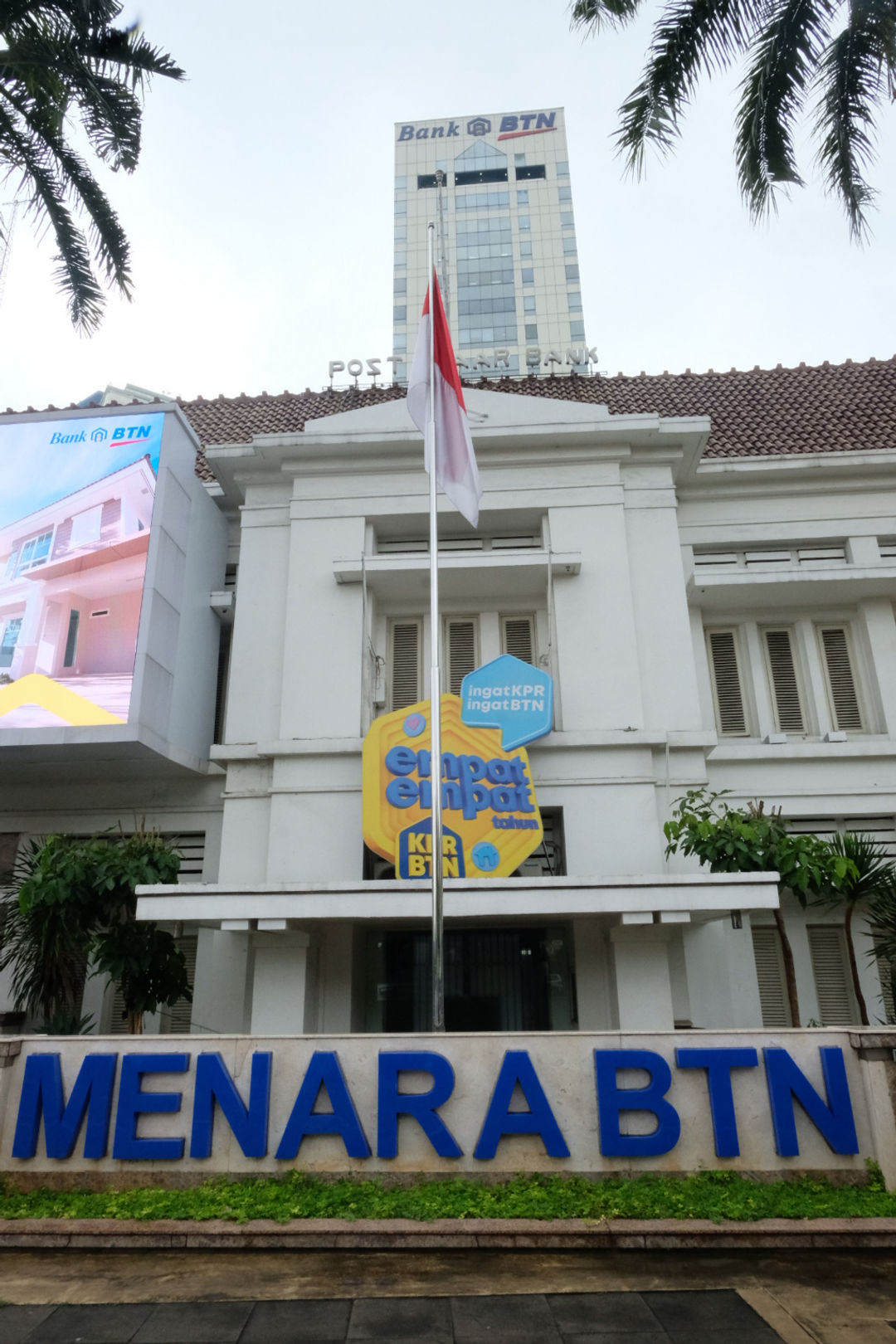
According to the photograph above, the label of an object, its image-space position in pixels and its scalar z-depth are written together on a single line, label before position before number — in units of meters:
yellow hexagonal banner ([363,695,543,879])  12.80
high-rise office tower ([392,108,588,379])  74.38
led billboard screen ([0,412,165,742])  13.89
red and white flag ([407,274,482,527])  11.88
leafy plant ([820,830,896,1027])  12.86
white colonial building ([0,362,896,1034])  13.34
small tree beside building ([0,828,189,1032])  12.57
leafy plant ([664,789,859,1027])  12.09
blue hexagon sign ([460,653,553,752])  13.54
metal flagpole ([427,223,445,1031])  9.32
